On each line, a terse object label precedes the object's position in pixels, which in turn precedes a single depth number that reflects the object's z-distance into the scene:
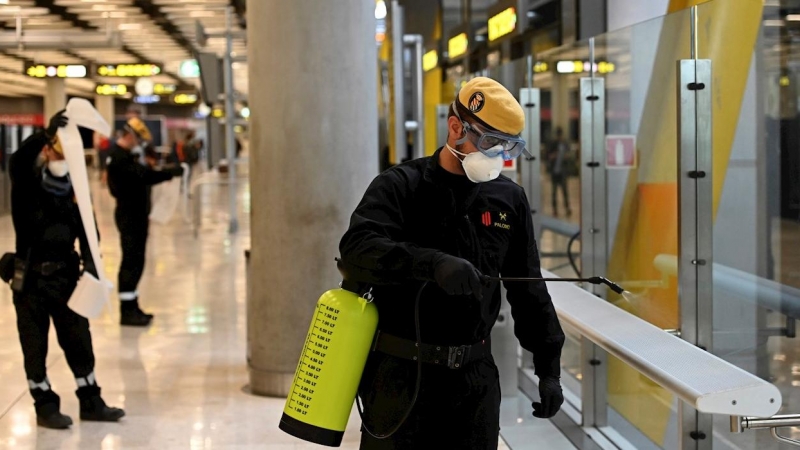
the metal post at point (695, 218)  4.37
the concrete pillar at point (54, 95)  36.44
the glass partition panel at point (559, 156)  6.96
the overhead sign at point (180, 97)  48.41
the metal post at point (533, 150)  7.16
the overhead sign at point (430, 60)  15.34
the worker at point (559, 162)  8.11
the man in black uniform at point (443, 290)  3.12
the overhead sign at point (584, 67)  6.02
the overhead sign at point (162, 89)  44.19
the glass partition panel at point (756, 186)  4.57
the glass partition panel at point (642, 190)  5.03
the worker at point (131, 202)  9.27
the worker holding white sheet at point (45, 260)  5.83
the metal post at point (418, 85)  8.29
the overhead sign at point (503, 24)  9.91
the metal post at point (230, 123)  17.30
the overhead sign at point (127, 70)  27.62
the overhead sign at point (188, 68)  25.55
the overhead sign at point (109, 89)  40.94
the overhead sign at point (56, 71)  24.44
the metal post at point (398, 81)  7.75
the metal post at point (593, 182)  6.03
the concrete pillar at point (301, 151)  6.58
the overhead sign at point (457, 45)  12.62
